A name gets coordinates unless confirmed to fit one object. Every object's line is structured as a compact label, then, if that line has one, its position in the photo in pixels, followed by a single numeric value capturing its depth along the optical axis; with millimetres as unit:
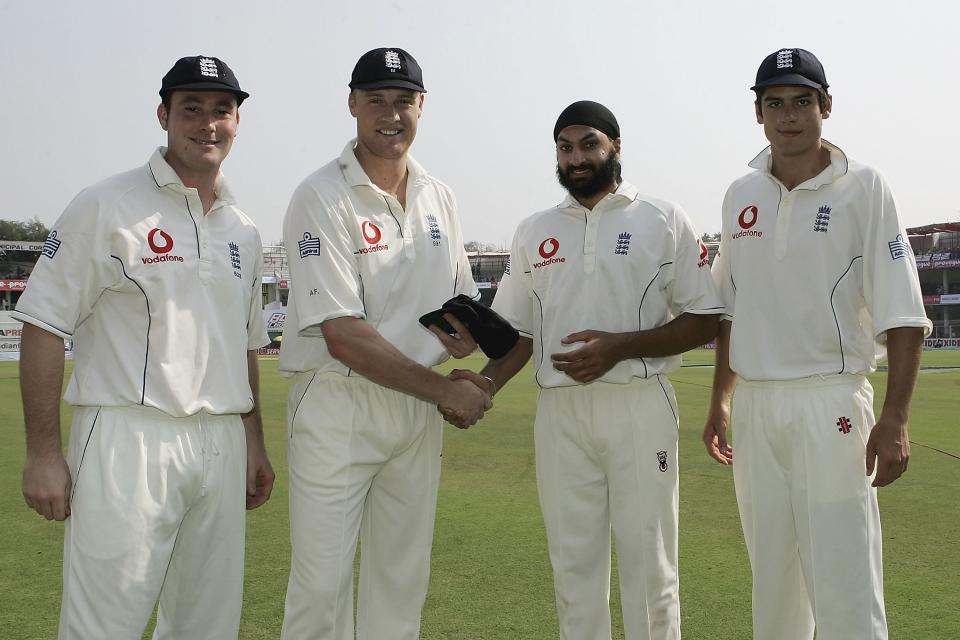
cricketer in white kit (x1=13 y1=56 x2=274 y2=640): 2783
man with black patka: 3418
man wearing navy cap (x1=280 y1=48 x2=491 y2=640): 3121
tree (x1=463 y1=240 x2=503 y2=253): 81075
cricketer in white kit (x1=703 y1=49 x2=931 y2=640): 3186
